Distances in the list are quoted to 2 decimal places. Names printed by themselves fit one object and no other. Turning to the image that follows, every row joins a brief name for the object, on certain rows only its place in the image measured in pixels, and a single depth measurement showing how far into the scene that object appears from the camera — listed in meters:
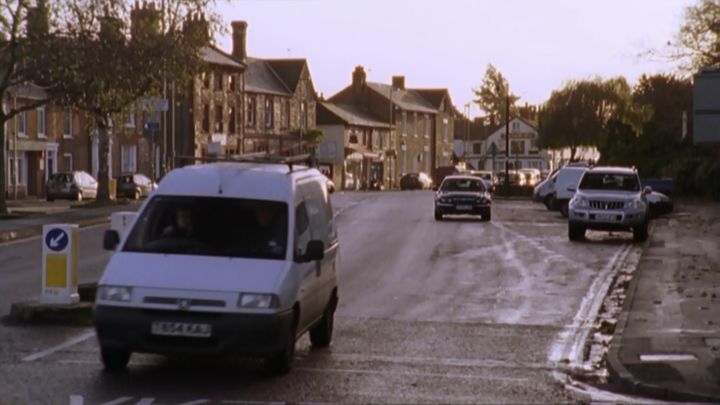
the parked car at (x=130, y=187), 66.00
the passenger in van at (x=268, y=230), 13.43
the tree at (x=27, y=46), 42.16
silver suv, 34.62
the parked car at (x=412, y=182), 101.25
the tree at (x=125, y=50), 43.53
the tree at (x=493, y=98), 172.88
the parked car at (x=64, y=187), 63.78
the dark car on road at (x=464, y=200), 44.66
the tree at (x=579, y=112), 87.81
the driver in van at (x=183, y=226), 13.60
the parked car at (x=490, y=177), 80.25
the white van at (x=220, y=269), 12.37
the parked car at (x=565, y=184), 48.66
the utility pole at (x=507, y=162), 71.12
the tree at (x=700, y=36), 54.97
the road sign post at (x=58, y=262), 17.22
